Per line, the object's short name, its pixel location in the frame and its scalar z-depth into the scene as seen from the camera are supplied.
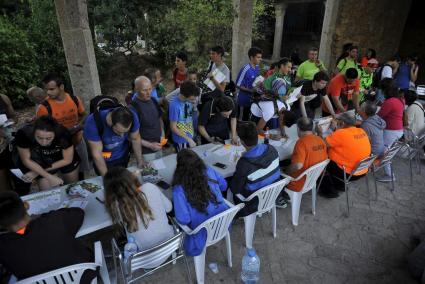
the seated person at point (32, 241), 1.81
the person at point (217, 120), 3.70
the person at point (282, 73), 4.55
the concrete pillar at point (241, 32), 6.19
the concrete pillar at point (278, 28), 13.46
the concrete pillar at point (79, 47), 4.21
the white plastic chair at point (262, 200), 2.84
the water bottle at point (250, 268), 2.74
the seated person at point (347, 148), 3.48
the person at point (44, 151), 2.73
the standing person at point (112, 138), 2.78
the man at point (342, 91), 4.93
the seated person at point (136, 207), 2.17
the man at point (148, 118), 3.47
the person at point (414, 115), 4.64
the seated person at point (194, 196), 2.39
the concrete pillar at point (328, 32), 8.31
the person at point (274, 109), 3.96
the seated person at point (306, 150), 3.26
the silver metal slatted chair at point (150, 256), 2.13
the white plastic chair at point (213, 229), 2.38
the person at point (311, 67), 5.89
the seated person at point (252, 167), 2.85
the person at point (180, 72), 5.16
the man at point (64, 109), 3.41
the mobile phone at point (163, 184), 2.86
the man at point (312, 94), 4.40
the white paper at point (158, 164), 3.24
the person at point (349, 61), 6.15
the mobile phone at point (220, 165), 3.27
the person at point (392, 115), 4.33
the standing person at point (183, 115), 3.49
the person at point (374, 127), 3.86
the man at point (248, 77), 5.12
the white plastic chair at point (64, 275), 1.76
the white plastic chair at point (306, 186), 3.22
